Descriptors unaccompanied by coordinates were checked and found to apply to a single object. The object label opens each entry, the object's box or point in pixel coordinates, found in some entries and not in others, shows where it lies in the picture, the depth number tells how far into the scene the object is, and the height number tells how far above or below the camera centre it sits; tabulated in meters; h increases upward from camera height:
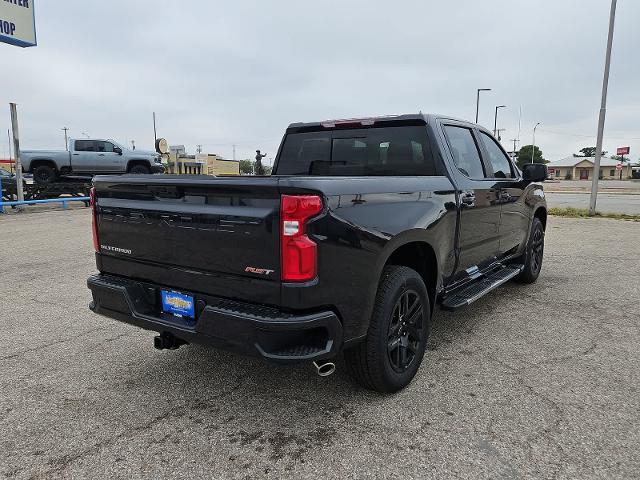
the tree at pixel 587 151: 118.07 +5.02
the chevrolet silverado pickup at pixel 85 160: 18.02 +0.31
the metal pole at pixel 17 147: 15.21 +0.67
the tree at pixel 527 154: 88.90 +3.31
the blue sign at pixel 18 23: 13.84 +4.21
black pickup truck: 2.43 -0.48
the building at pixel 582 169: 94.12 +0.43
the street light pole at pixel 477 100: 40.98 +5.96
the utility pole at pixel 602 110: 13.52 +1.74
